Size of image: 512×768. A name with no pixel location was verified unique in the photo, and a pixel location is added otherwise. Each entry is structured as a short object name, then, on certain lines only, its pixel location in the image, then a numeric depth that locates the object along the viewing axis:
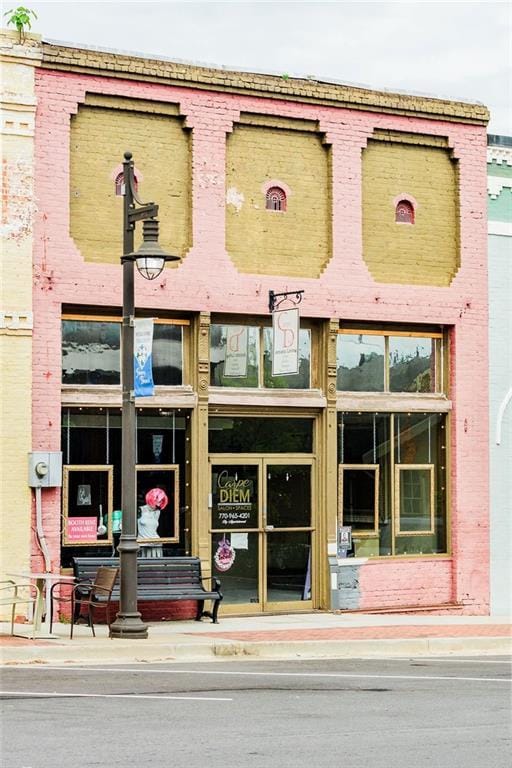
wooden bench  18.73
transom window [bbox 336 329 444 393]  21.66
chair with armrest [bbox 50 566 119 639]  17.28
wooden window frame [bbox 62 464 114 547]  19.06
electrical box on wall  18.55
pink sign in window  19.12
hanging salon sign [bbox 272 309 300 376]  19.86
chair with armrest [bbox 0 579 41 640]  16.72
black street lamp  16.58
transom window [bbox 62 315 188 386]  19.33
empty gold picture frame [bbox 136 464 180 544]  19.80
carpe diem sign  20.50
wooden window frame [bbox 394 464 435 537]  22.02
